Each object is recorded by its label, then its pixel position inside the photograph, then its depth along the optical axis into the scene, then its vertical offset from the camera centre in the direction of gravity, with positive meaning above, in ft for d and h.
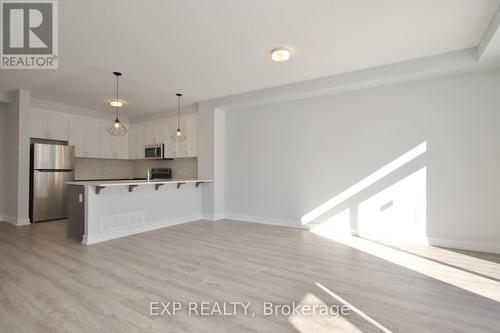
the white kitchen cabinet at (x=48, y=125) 18.07 +3.21
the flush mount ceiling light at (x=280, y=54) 10.84 +4.89
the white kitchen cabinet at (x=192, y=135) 20.12 +2.56
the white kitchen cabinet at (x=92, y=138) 21.07 +2.57
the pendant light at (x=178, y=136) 20.02 +2.61
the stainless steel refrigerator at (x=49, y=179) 17.42 -0.76
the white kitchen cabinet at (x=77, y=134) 20.10 +2.71
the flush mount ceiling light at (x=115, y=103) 17.00 +4.37
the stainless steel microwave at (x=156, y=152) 21.86 +1.39
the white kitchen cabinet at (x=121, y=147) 23.43 +1.95
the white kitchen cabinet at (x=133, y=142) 23.95 +2.49
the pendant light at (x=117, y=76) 13.53 +5.04
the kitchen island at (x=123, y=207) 12.85 -2.28
